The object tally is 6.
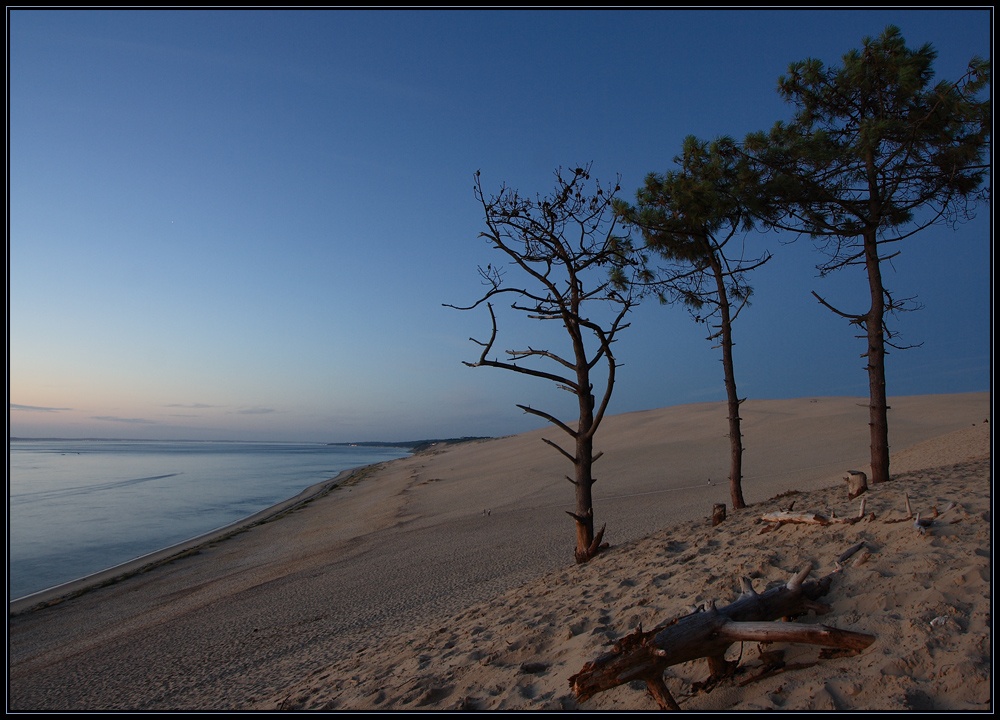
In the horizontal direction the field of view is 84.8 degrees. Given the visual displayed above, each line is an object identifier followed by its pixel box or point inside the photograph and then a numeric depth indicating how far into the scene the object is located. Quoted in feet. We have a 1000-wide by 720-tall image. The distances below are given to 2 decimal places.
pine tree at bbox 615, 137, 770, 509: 32.50
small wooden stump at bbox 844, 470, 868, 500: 24.98
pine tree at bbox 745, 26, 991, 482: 28.14
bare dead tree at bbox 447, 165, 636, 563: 25.89
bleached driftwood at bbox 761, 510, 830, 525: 20.70
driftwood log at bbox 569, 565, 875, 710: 11.07
